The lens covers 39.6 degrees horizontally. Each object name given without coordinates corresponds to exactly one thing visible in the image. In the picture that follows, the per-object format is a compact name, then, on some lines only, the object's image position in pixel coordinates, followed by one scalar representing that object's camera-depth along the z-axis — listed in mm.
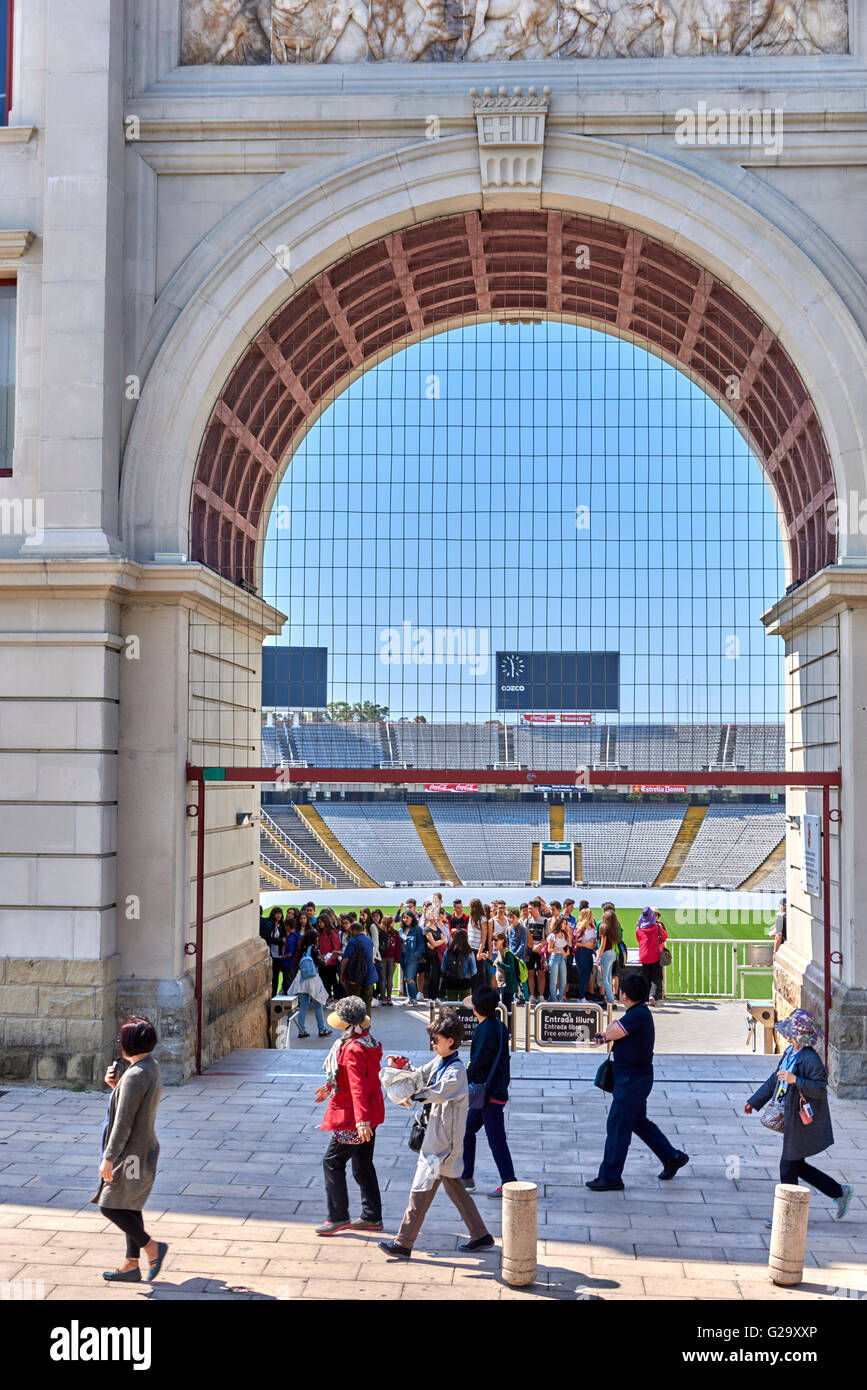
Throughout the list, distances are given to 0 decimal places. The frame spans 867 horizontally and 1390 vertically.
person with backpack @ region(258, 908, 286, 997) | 21250
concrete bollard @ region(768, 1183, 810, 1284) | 8336
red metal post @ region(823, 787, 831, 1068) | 14756
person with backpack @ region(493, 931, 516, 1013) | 18994
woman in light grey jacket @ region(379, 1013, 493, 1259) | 8617
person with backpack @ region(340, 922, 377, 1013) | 18734
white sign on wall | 15852
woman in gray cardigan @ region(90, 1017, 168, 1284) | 8102
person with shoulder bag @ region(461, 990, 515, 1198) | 9883
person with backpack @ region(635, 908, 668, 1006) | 19047
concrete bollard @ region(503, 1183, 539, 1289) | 8219
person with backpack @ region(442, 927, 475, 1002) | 19188
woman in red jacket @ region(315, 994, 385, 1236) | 8906
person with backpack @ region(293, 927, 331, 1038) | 18516
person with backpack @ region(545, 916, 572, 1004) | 20484
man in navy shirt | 10297
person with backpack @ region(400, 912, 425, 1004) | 22062
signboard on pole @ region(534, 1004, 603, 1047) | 15484
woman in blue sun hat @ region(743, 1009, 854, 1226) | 9266
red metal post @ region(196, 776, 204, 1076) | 15266
